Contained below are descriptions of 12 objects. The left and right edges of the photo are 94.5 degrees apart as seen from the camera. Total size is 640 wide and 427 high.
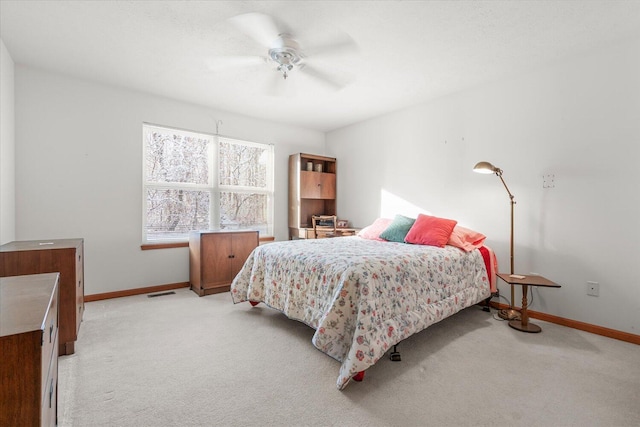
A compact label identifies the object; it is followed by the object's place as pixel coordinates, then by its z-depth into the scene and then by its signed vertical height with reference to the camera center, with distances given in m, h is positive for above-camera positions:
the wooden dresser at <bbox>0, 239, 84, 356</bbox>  1.98 -0.41
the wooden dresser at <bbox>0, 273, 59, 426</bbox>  0.71 -0.39
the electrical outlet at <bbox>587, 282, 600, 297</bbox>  2.58 -0.67
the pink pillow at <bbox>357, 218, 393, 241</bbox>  3.61 -0.24
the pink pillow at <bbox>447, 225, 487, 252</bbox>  2.99 -0.29
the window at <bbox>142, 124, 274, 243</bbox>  3.79 +0.36
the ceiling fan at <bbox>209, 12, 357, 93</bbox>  2.21 +1.40
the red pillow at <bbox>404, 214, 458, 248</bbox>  3.00 -0.22
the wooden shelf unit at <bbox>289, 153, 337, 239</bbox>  4.75 +0.36
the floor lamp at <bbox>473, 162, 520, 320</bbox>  2.84 +0.06
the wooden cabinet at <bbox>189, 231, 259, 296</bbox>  3.62 -0.61
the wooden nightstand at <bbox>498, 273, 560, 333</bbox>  2.55 -0.69
